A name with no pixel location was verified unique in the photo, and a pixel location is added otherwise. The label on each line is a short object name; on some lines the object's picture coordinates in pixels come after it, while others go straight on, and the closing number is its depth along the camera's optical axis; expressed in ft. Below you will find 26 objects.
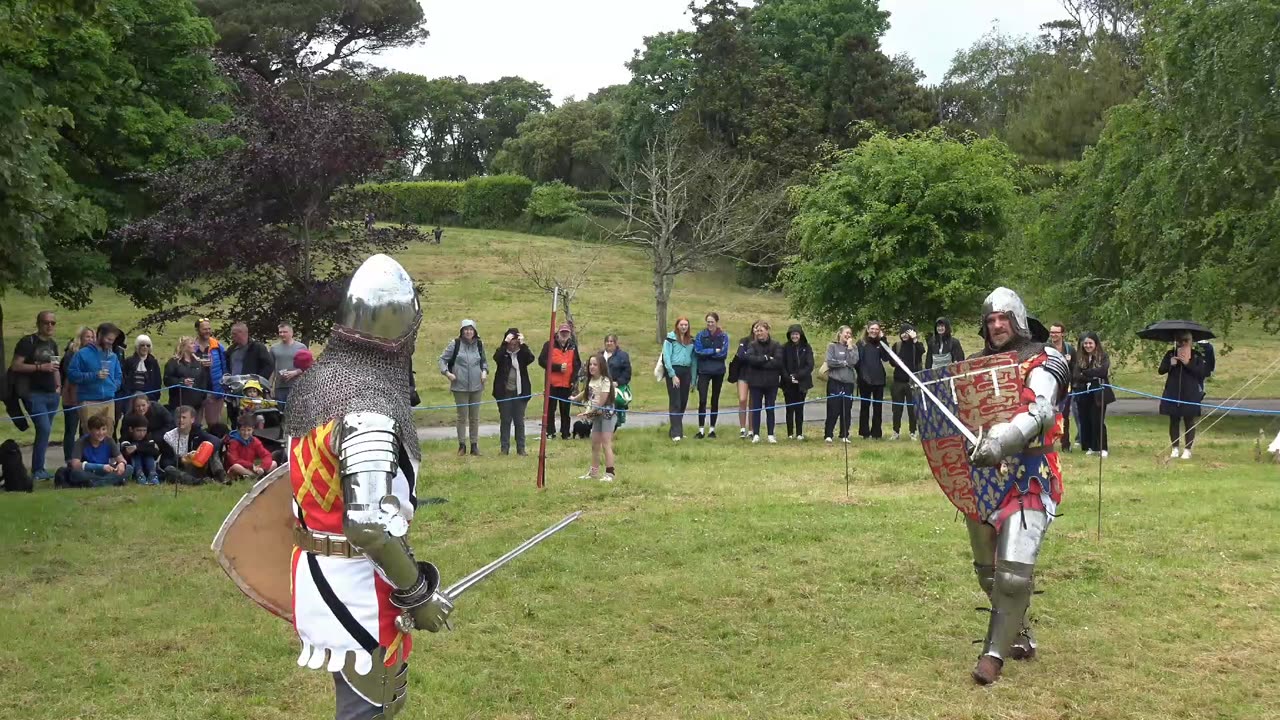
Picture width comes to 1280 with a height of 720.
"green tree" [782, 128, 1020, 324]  79.56
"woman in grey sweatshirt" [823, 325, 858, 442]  54.75
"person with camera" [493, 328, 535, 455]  50.78
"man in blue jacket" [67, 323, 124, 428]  43.47
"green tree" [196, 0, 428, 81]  146.92
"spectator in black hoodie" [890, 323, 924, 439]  51.72
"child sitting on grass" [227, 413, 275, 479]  42.75
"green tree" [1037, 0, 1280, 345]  60.29
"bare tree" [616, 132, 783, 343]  114.42
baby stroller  43.65
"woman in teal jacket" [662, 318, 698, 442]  56.54
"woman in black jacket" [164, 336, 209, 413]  45.14
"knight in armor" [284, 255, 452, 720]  13.01
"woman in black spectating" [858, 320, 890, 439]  54.75
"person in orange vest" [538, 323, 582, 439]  52.70
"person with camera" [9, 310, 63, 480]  42.91
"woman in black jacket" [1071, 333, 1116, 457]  50.78
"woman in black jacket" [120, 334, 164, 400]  45.62
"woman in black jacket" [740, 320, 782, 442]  55.16
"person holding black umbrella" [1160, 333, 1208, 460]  48.96
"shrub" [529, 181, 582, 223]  178.29
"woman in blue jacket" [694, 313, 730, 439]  56.39
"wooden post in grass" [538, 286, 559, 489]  39.54
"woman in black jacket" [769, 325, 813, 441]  55.62
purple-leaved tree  53.16
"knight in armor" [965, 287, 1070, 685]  20.84
